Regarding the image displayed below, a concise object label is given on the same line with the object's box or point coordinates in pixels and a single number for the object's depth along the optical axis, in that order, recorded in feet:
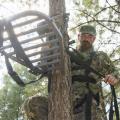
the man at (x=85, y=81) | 13.45
